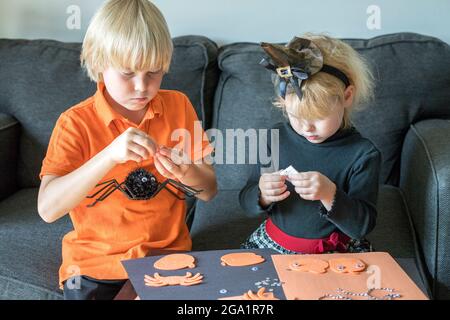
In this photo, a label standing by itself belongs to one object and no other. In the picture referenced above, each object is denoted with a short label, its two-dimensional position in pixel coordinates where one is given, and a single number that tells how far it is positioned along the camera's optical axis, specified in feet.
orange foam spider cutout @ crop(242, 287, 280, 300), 3.56
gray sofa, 5.40
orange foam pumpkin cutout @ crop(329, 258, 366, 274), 3.87
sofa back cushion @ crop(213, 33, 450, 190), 6.24
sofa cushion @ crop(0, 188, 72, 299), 4.67
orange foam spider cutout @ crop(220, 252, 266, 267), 4.03
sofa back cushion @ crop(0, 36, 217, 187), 6.54
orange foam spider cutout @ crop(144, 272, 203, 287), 3.73
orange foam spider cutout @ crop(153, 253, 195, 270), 3.96
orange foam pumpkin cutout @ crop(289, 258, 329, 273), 3.88
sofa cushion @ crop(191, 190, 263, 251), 5.30
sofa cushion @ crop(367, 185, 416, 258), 5.18
